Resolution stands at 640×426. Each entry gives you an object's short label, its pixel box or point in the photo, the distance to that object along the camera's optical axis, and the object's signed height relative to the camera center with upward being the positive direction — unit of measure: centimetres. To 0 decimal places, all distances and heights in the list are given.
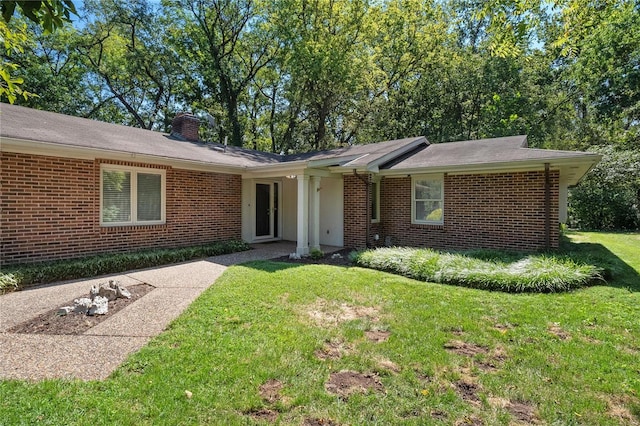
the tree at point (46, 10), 174 +106
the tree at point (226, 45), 2161 +1079
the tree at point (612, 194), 1673 +96
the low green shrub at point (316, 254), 923 -118
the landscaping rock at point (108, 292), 546 -132
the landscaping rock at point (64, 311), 477 -143
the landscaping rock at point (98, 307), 483 -140
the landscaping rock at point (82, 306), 488 -138
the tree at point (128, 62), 2072 +930
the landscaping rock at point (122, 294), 559 -138
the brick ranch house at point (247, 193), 715 +49
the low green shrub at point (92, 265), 612 -116
